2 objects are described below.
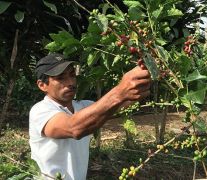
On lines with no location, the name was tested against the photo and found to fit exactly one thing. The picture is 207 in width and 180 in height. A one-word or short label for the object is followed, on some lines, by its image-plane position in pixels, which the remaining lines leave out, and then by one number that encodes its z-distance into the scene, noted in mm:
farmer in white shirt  1402
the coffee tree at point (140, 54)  969
